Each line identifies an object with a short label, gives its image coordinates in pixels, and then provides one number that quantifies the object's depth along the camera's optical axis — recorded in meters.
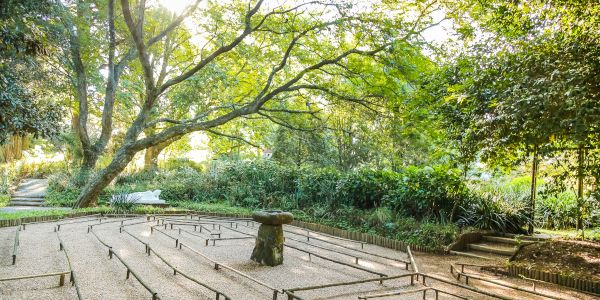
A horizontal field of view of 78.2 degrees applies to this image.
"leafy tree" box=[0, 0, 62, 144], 4.38
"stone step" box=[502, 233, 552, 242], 7.82
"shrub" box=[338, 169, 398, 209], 10.20
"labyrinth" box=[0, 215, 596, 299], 4.58
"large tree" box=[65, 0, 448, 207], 9.34
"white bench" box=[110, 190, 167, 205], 12.57
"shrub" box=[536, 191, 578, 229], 10.10
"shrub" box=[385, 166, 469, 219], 8.77
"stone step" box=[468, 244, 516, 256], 7.29
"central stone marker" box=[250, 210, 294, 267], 6.14
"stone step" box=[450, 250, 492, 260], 7.15
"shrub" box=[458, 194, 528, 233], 8.46
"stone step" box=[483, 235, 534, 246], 7.77
